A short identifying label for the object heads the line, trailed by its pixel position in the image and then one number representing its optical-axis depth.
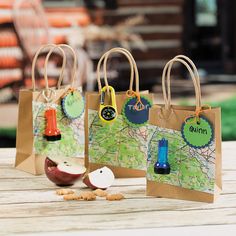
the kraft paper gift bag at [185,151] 1.72
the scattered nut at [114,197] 1.73
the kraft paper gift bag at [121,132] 1.91
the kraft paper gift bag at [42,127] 1.97
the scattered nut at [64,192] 1.78
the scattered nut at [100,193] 1.76
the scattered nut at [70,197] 1.74
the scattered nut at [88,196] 1.74
